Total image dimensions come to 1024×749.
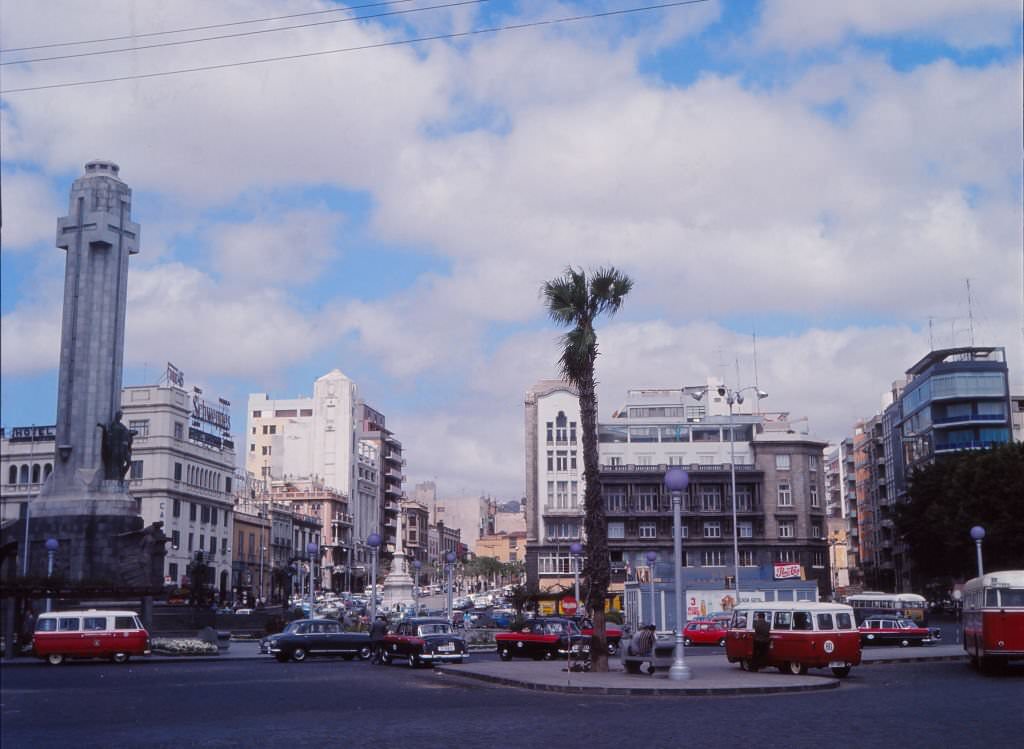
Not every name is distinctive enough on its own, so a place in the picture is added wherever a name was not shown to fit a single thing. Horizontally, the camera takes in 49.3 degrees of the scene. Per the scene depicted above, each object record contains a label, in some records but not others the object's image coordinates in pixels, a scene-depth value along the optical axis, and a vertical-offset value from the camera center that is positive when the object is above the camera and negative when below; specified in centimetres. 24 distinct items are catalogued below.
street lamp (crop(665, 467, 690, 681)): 2398 +20
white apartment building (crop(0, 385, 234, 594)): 8894 +793
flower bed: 3972 -279
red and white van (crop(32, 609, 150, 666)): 3519 -211
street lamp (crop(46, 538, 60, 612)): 4059 +42
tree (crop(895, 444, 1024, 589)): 6091 +316
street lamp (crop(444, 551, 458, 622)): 4866 +33
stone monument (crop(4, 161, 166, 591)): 5100 +700
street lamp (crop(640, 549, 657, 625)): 4736 +1
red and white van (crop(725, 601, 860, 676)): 2639 -168
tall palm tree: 2742 +545
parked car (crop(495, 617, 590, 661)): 3572 -230
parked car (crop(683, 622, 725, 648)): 4522 -268
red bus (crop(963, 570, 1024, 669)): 2531 -118
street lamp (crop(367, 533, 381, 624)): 4047 +74
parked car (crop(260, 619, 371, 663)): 3656 -241
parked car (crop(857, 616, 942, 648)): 4278 -248
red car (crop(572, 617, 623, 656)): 3750 -230
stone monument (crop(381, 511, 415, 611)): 6944 -144
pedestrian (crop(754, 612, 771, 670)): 2659 -170
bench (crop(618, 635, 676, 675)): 2569 -211
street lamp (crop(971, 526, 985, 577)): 3662 +110
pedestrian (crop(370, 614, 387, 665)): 3755 -215
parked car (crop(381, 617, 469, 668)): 3275 -221
